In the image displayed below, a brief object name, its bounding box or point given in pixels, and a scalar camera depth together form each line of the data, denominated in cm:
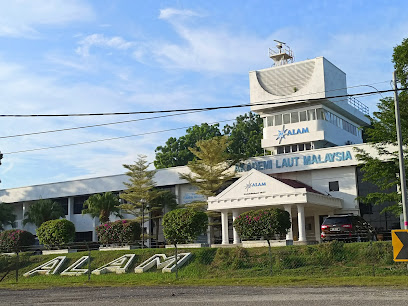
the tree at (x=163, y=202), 4965
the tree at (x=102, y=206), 4831
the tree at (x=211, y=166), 4593
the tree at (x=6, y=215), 5462
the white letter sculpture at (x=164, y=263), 2951
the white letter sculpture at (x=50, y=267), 3309
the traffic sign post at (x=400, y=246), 1258
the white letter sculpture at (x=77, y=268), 3127
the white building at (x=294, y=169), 4022
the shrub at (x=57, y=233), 4031
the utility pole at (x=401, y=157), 2302
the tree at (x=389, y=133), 2900
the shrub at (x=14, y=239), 4059
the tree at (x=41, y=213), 5284
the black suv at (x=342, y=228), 3167
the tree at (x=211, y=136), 8081
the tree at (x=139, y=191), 4856
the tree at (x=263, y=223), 3114
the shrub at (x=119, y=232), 3859
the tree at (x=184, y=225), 3484
